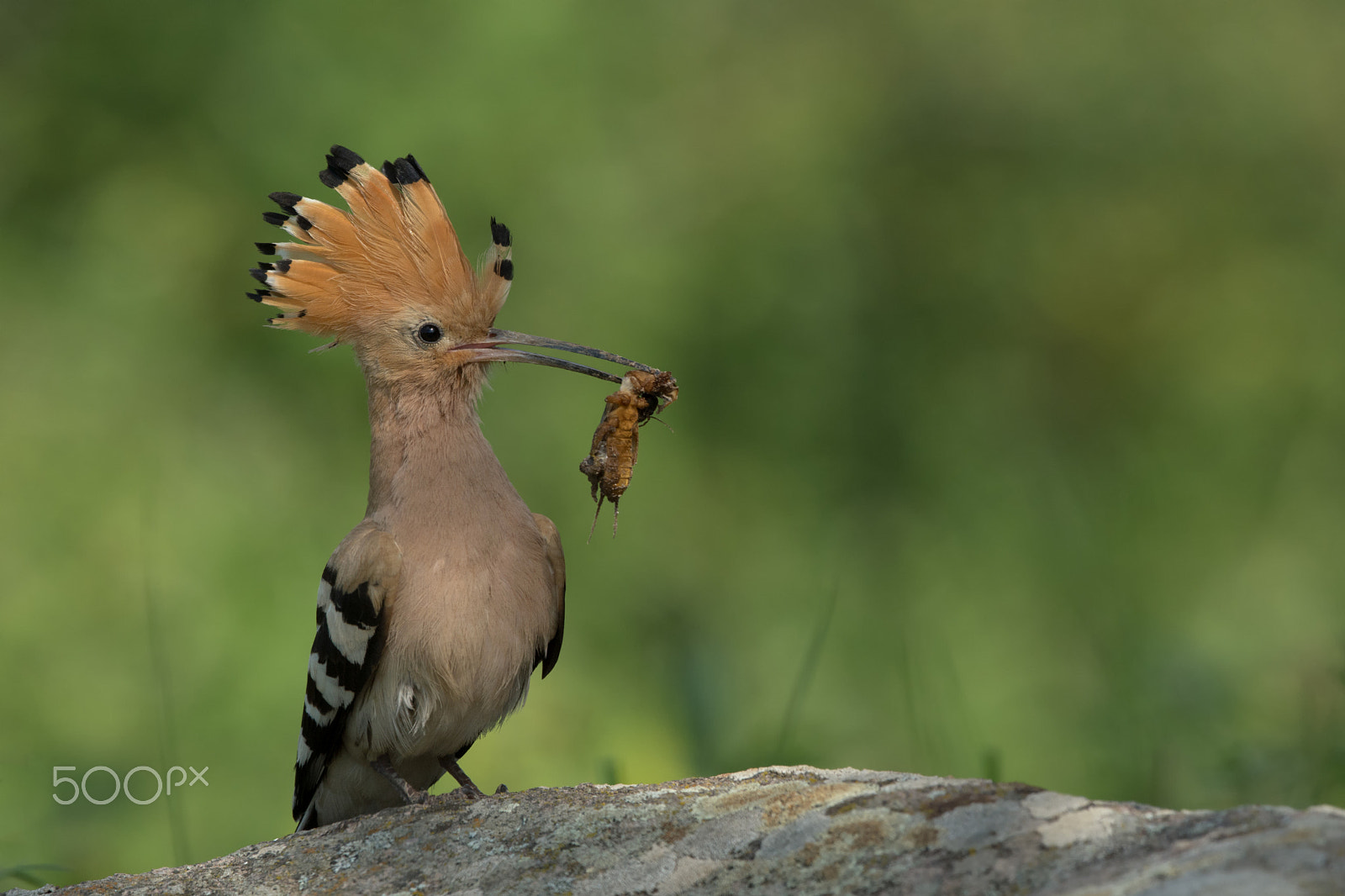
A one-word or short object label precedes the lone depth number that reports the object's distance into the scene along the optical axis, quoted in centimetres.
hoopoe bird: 632
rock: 598
